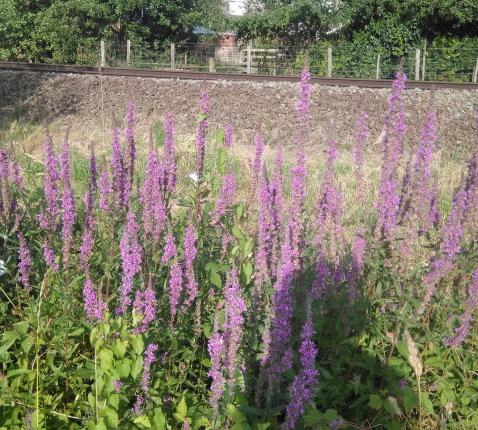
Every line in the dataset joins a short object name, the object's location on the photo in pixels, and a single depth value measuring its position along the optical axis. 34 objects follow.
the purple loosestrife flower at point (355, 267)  2.82
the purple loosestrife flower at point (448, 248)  2.79
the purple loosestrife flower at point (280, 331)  2.25
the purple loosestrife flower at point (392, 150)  2.86
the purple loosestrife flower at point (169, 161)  3.56
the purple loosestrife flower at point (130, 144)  3.62
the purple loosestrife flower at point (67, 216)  3.16
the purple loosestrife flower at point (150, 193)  3.17
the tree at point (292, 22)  32.44
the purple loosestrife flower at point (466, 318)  2.77
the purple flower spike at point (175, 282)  2.69
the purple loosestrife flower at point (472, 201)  2.97
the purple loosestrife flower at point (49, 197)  3.35
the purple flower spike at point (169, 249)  2.83
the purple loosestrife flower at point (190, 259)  2.77
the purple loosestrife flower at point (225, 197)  3.39
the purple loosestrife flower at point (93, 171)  3.77
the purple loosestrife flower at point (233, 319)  2.16
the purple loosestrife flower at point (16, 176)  3.86
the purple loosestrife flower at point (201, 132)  3.43
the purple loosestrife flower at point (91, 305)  2.64
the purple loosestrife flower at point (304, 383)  2.11
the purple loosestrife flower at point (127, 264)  2.61
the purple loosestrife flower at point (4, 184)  3.41
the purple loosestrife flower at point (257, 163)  3.43
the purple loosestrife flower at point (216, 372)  2.20
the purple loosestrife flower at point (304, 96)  2.72
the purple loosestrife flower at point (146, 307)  2.62
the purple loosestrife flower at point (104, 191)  3.65
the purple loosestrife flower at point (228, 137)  3.86
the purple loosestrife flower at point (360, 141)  3.20
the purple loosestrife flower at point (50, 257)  3.13
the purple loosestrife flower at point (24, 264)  3.03
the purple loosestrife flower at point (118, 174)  3.54
